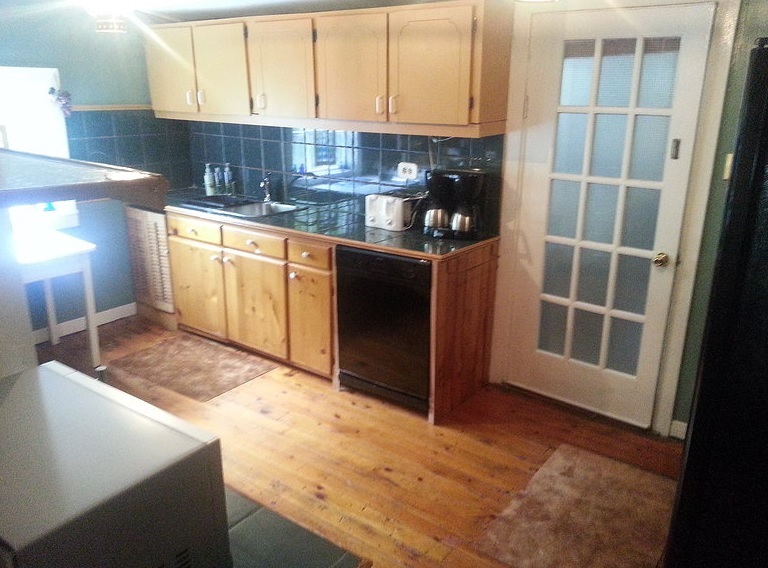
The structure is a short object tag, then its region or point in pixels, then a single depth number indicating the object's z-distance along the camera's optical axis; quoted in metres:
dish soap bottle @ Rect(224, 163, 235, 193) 4.31
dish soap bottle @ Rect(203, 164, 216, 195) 4.30
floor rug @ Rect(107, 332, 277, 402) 3.42
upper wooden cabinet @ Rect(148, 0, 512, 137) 2.77
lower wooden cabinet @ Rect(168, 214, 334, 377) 3.29
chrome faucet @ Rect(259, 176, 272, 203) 4.12
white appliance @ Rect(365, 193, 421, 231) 3.21
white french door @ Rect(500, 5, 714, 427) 2.62
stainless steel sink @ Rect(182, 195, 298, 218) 3.88
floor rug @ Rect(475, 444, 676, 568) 2.18
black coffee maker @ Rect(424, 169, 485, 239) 3.08
